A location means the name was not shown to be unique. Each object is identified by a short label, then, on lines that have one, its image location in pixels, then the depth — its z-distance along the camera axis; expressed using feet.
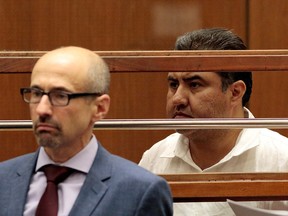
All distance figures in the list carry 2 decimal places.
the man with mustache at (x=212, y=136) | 18.16
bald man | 16.21
